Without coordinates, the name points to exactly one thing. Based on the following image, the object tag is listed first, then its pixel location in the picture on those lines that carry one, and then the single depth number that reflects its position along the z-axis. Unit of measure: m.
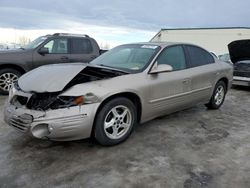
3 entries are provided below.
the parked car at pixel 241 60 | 6.60
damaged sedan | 2.47
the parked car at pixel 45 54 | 5.20
